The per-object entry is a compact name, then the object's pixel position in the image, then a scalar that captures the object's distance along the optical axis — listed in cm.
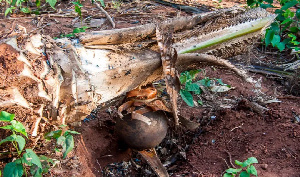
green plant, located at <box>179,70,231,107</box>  225
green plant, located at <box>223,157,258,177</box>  175
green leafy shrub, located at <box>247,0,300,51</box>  268
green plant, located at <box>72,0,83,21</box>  346
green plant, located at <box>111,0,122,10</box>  450
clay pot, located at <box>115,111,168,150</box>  220
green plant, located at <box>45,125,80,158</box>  155
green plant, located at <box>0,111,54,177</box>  139
